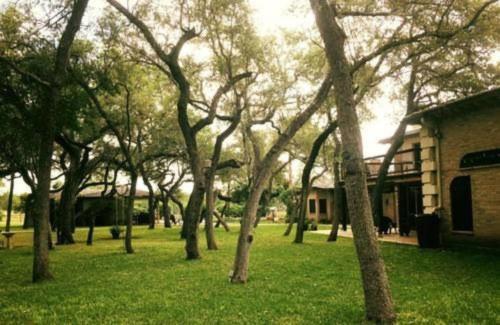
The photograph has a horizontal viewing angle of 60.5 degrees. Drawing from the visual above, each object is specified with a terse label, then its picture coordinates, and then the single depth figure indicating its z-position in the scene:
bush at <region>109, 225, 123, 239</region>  27.11
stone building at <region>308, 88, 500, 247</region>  13.73
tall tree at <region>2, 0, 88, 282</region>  10.95
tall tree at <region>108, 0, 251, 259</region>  14.67
